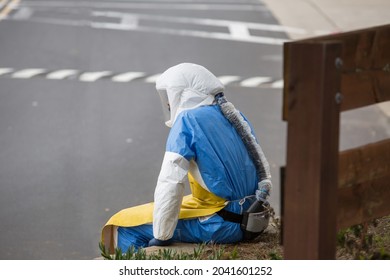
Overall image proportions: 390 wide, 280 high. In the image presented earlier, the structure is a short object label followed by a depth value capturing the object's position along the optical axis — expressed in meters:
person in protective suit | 11.50
